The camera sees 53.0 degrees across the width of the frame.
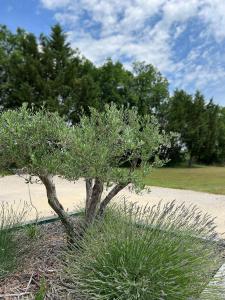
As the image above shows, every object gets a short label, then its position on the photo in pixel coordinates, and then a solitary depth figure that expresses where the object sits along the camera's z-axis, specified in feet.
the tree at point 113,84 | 68.99
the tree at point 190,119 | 67.03
